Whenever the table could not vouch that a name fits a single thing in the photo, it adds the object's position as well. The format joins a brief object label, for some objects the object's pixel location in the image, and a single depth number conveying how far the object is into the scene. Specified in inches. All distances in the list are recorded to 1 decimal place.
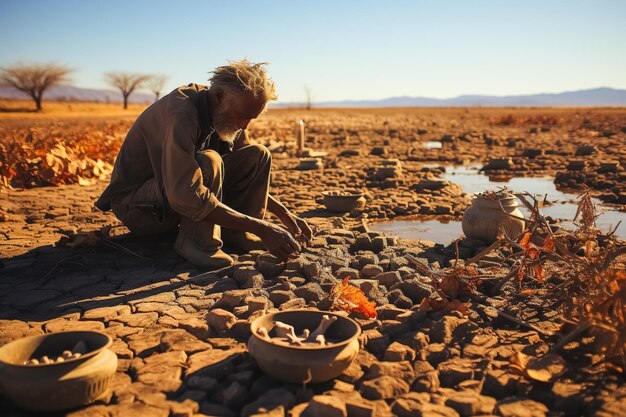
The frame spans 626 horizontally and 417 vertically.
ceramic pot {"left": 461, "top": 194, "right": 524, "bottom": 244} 182.4
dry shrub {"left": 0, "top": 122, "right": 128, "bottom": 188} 291.6
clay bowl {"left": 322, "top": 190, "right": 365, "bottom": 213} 248.1
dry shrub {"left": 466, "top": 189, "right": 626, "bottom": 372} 99.6
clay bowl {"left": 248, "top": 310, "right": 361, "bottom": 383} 89.7
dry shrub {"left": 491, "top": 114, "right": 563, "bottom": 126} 1032.8
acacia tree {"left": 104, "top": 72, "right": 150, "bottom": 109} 2490.5
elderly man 138.9
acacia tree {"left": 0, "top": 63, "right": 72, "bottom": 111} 1715.1
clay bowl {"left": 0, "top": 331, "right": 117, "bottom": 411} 81.5
